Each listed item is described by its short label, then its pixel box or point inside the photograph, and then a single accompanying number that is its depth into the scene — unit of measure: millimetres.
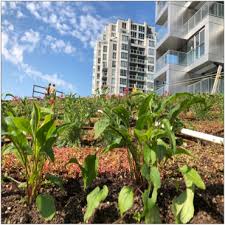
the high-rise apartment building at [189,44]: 14279
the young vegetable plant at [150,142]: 1513
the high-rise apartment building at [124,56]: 62981
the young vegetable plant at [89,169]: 1747
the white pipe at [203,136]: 2511
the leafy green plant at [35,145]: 1592
